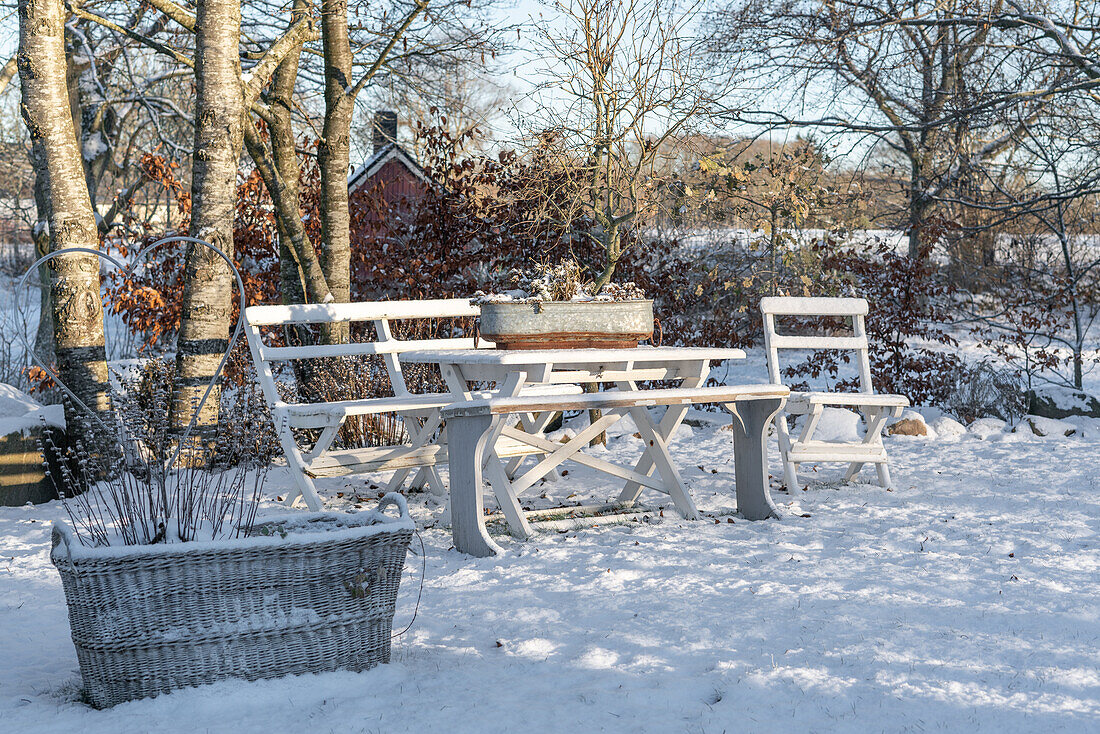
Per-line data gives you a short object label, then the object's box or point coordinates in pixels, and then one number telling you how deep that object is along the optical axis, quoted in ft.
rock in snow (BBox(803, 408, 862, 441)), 22.86
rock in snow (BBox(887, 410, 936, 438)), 22.89
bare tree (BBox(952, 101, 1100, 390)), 27.02
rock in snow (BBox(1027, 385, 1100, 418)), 24.58
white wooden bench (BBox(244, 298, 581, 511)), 13.74
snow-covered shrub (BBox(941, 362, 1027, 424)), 24.80
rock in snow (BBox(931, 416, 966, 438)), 22.79
